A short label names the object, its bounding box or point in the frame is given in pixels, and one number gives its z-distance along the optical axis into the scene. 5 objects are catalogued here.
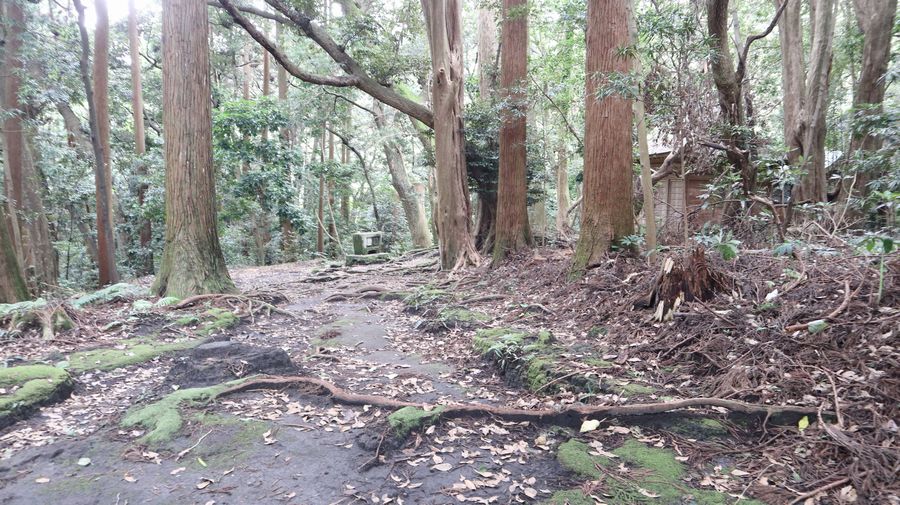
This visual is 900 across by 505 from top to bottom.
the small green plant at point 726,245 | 4.17
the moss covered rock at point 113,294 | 6.50
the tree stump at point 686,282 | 4.40
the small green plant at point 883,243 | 2.93
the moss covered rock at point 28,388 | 3.39
